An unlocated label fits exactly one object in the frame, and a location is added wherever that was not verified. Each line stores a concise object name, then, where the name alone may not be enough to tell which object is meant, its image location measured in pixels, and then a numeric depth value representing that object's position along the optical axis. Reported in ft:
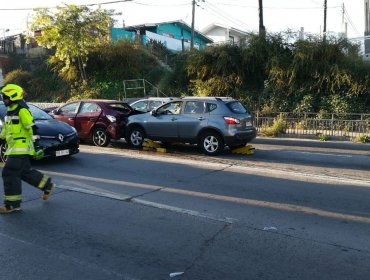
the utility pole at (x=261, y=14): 91.19
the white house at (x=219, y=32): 166.91
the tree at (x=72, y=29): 83.25
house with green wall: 129.64
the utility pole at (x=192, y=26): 115.08
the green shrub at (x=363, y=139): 53.52
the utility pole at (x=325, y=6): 152.98
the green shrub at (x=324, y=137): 55.83
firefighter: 21.24
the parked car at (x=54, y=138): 33.47
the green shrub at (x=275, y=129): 59.47
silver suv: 38.29
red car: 43.52
